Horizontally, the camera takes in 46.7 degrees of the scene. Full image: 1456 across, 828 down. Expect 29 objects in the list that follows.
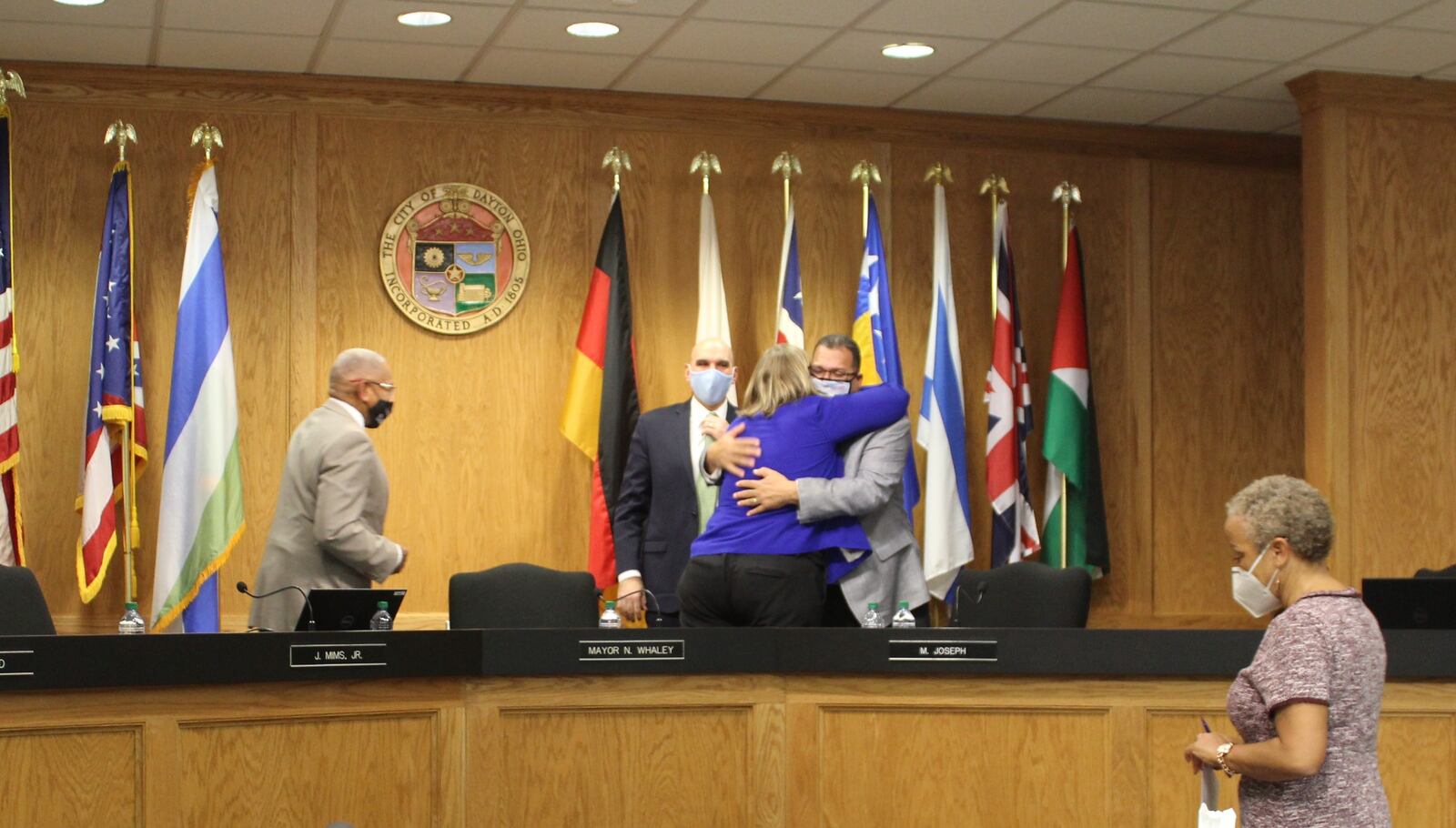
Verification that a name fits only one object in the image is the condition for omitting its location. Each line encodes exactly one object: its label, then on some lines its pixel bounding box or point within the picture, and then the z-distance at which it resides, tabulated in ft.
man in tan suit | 14.79
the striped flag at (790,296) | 22.60
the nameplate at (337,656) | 12.02
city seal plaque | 22.12
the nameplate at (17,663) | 11.21
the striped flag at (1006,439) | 23.58
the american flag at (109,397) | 19.97
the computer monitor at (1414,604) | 13.56
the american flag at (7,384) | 19.60
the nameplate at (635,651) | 12.65
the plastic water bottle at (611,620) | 14.07
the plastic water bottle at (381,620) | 12.87
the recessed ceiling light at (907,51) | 20.77
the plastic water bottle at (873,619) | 13.97
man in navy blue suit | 18.61
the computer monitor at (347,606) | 12.79
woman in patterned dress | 8.98
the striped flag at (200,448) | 20.11
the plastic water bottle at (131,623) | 12.78
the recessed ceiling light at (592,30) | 19.83
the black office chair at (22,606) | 13.92
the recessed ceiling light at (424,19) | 19.22
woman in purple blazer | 14.52
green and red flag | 23.88
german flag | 22.13
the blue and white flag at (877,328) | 22.77
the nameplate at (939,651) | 12.91
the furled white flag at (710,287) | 22.59
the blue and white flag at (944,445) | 23.17
